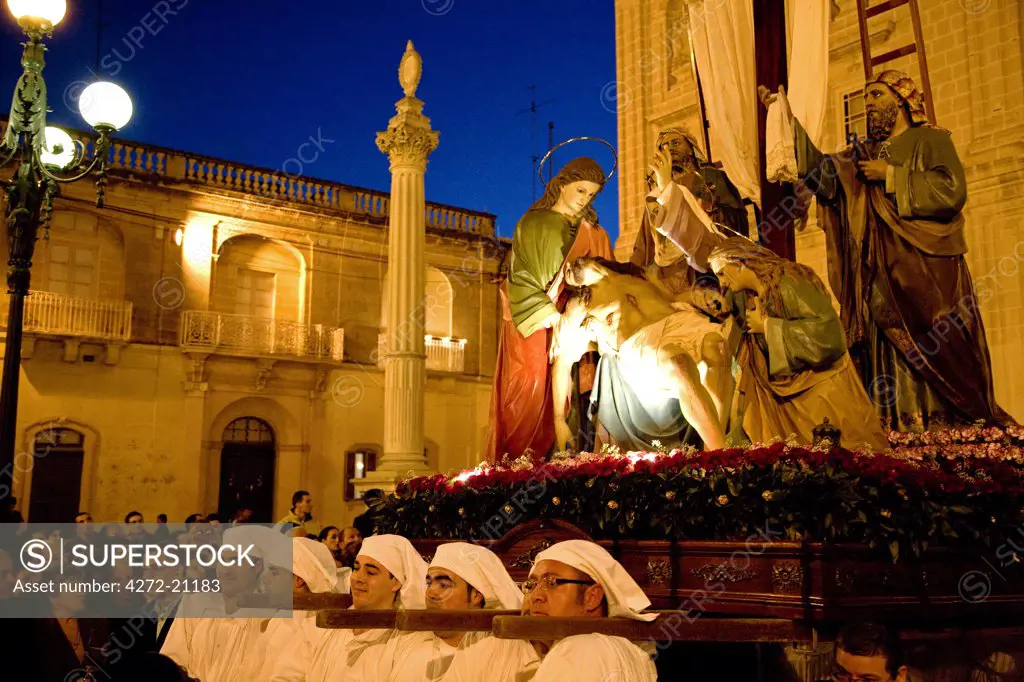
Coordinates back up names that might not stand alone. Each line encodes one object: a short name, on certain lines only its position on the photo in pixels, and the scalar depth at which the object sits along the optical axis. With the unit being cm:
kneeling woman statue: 690
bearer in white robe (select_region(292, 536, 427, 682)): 389
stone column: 1437
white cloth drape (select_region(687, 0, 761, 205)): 869
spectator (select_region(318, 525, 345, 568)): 877
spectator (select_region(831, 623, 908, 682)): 339
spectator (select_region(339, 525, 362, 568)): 841
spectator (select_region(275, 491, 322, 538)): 915
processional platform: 521
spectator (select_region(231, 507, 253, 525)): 1065
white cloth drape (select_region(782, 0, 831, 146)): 855
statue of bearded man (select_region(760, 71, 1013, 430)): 741
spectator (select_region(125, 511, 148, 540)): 859
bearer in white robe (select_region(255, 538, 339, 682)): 444
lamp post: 698
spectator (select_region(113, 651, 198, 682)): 223
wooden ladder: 831
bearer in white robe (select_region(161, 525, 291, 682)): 471
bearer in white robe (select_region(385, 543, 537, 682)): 349
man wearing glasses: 286
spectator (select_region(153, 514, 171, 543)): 829
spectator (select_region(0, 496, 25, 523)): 639
